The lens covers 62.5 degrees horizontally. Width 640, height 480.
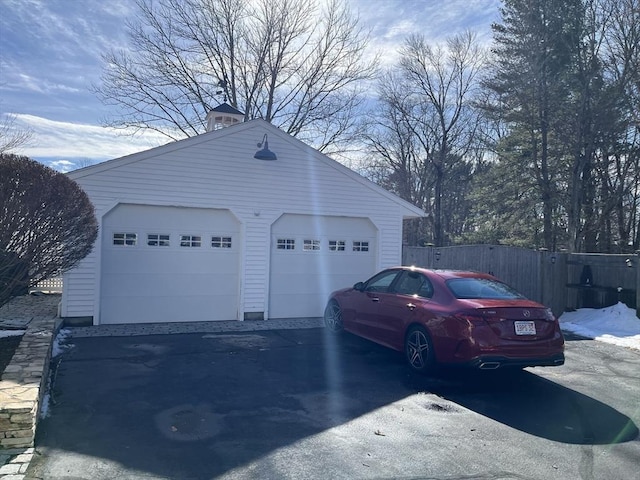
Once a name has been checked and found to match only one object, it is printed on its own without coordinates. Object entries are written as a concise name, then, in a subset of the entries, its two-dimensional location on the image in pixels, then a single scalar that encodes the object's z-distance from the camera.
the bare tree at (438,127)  31.14
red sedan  6.12
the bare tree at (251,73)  24.89
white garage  10.05
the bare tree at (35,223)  6.06
